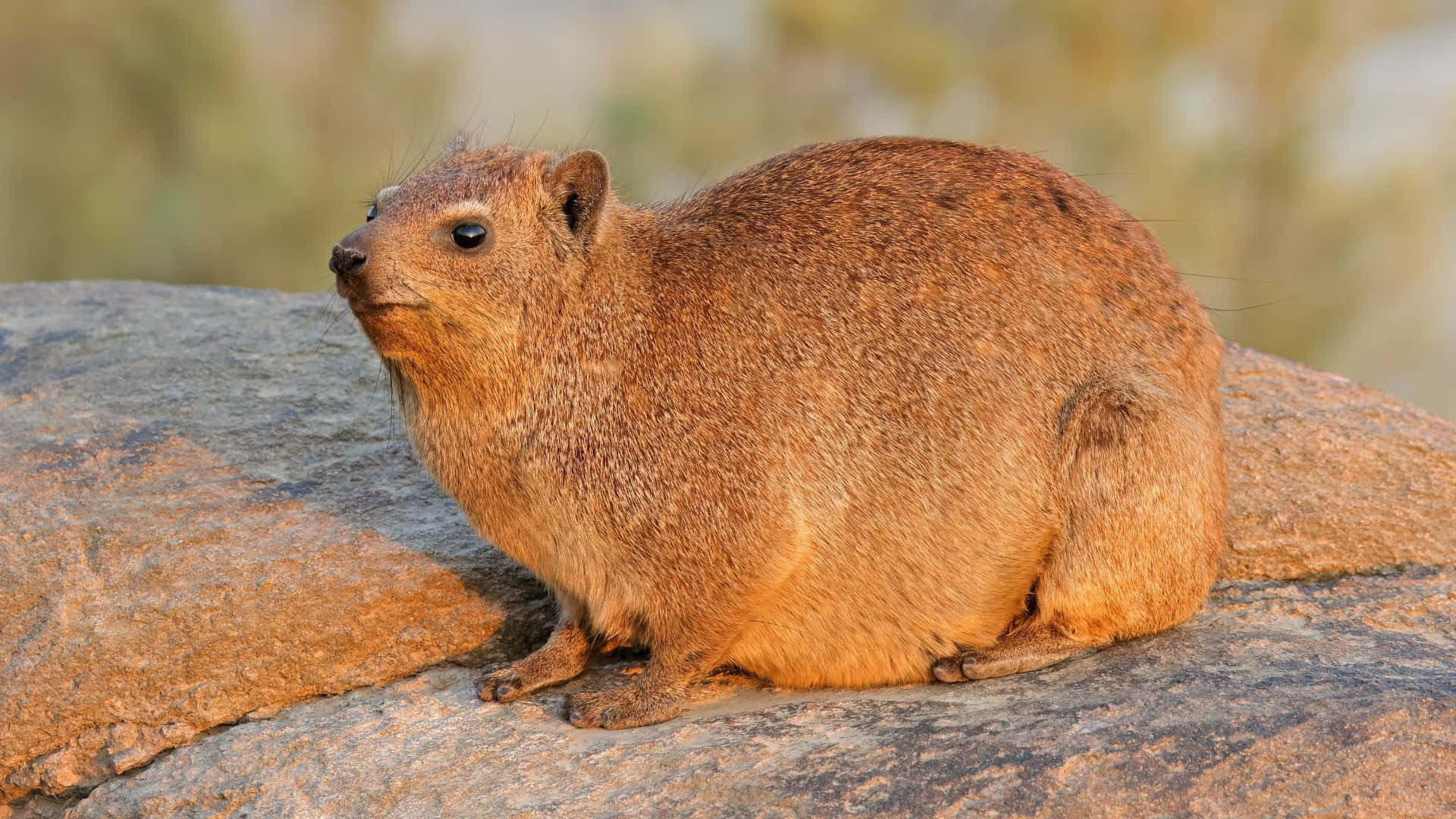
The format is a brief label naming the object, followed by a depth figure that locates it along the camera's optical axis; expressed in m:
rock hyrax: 10.99
